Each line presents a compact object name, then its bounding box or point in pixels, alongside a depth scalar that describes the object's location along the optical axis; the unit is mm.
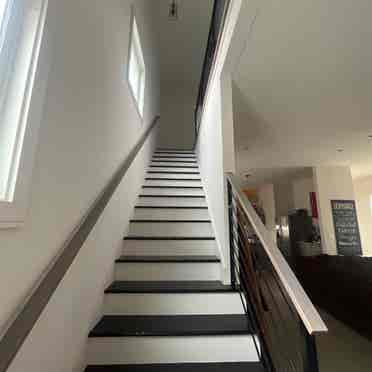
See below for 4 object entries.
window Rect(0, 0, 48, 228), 799
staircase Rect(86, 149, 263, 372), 1454
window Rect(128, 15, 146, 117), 3059
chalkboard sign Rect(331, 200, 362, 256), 5137
